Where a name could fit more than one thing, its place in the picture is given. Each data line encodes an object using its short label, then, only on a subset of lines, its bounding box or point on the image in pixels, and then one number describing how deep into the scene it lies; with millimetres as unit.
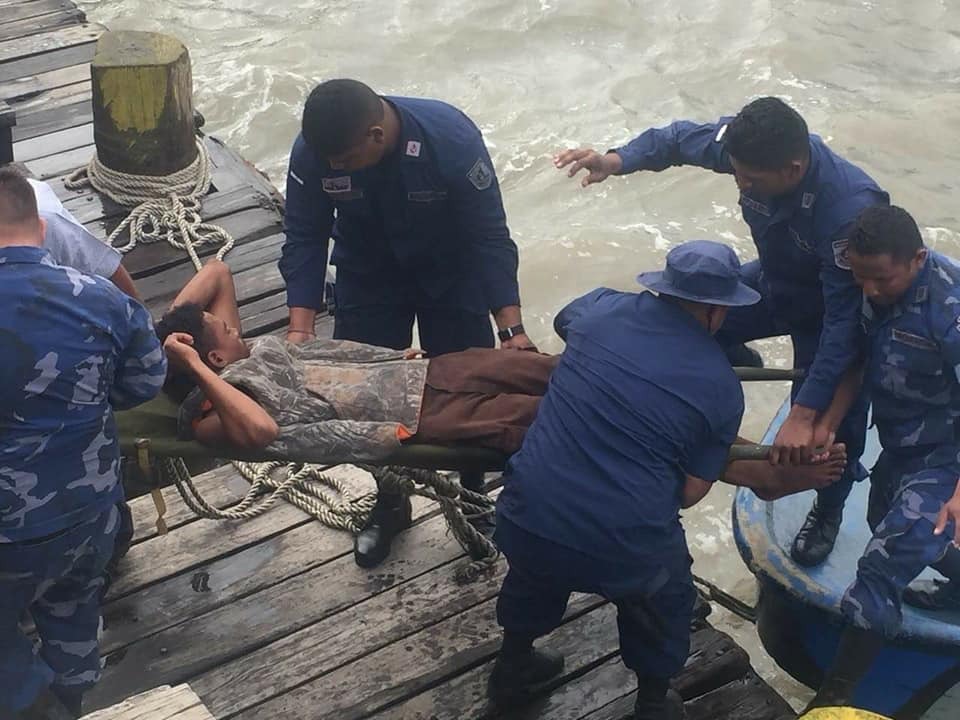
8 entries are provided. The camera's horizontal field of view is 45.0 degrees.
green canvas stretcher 3469
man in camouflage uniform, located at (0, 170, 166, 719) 2924
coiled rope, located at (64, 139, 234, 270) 5879
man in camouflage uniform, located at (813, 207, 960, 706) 3529
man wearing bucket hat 3215
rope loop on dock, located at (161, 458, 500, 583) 3953
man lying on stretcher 3473
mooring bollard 5949
